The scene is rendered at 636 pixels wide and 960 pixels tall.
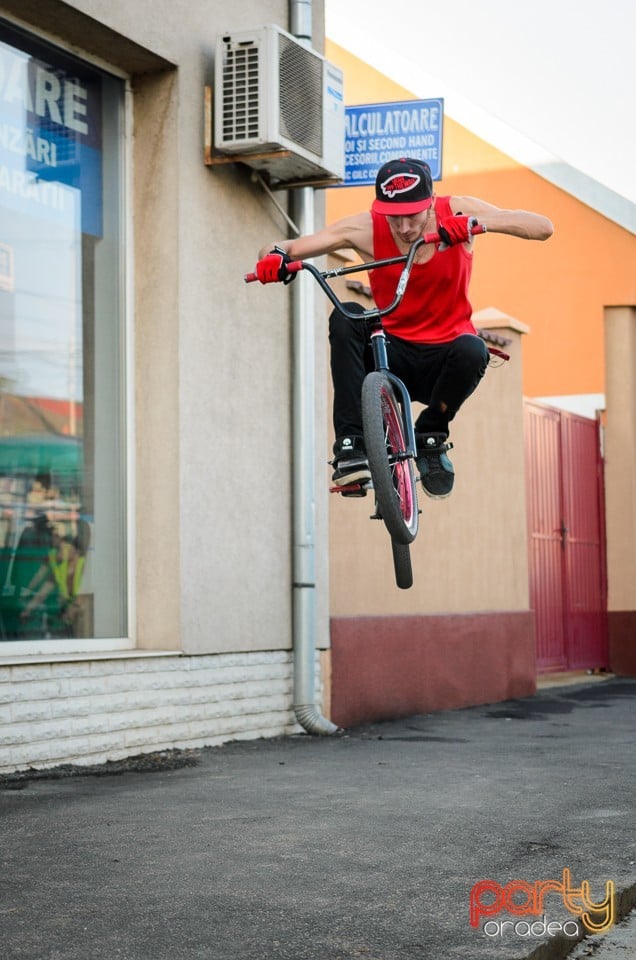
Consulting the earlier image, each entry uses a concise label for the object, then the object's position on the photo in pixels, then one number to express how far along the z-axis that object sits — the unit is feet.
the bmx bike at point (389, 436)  18.35
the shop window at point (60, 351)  24.56
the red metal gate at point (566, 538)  47.98
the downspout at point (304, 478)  29.55
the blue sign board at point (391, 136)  32.68
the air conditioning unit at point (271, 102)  27.43
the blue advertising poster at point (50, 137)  24.71
